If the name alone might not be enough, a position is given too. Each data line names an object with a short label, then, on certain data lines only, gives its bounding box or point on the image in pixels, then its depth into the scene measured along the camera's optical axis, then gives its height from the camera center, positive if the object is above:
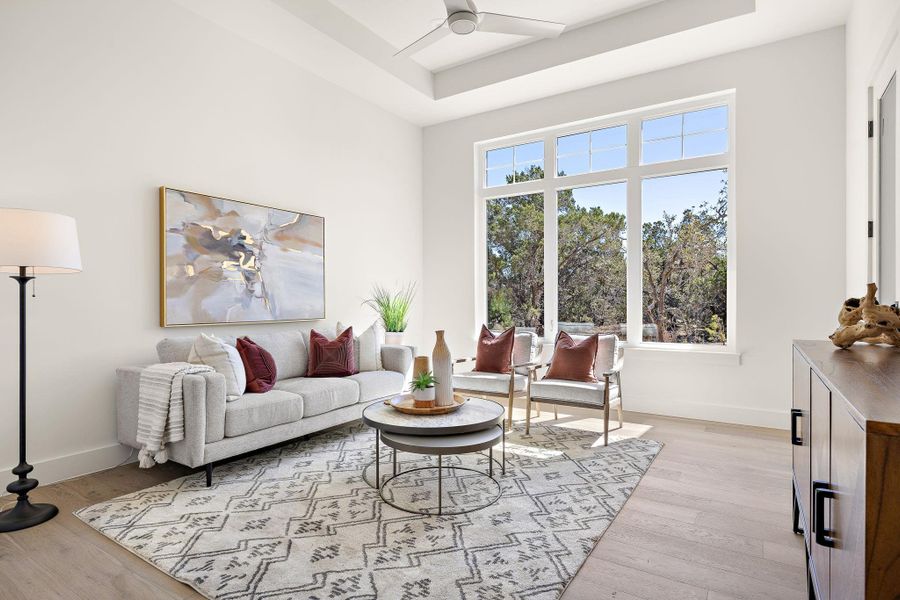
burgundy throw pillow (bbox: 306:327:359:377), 4.40 -0.52
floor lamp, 2.60 +0.24
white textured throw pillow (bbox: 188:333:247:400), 3.42 -0.42
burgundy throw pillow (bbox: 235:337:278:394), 3.73 -0.52
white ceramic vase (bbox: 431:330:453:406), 3.20 -0.48
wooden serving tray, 3.07 -0.68
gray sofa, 3.07 -0.76
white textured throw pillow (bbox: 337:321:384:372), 4.77 -0.48
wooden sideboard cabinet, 0.81 -0.36
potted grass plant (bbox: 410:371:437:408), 3.19 -0.59
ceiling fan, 3.33 +1.94
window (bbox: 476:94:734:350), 4.91 +0.76
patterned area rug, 2.11 -1.19
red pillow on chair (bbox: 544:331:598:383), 4.48 -0.57
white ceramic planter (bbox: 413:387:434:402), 3.20 -0.62
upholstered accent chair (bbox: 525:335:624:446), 4.04 -0.76
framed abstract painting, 3.89 +0.32
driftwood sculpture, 1.86 -0.10
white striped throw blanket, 3.06 -0.69
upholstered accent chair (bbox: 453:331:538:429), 4.52 -0.78
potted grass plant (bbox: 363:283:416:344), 5.54 -0.11
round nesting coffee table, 2.75 -0.77
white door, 2.62 +0.57
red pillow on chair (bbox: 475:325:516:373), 4.91 -0.54
